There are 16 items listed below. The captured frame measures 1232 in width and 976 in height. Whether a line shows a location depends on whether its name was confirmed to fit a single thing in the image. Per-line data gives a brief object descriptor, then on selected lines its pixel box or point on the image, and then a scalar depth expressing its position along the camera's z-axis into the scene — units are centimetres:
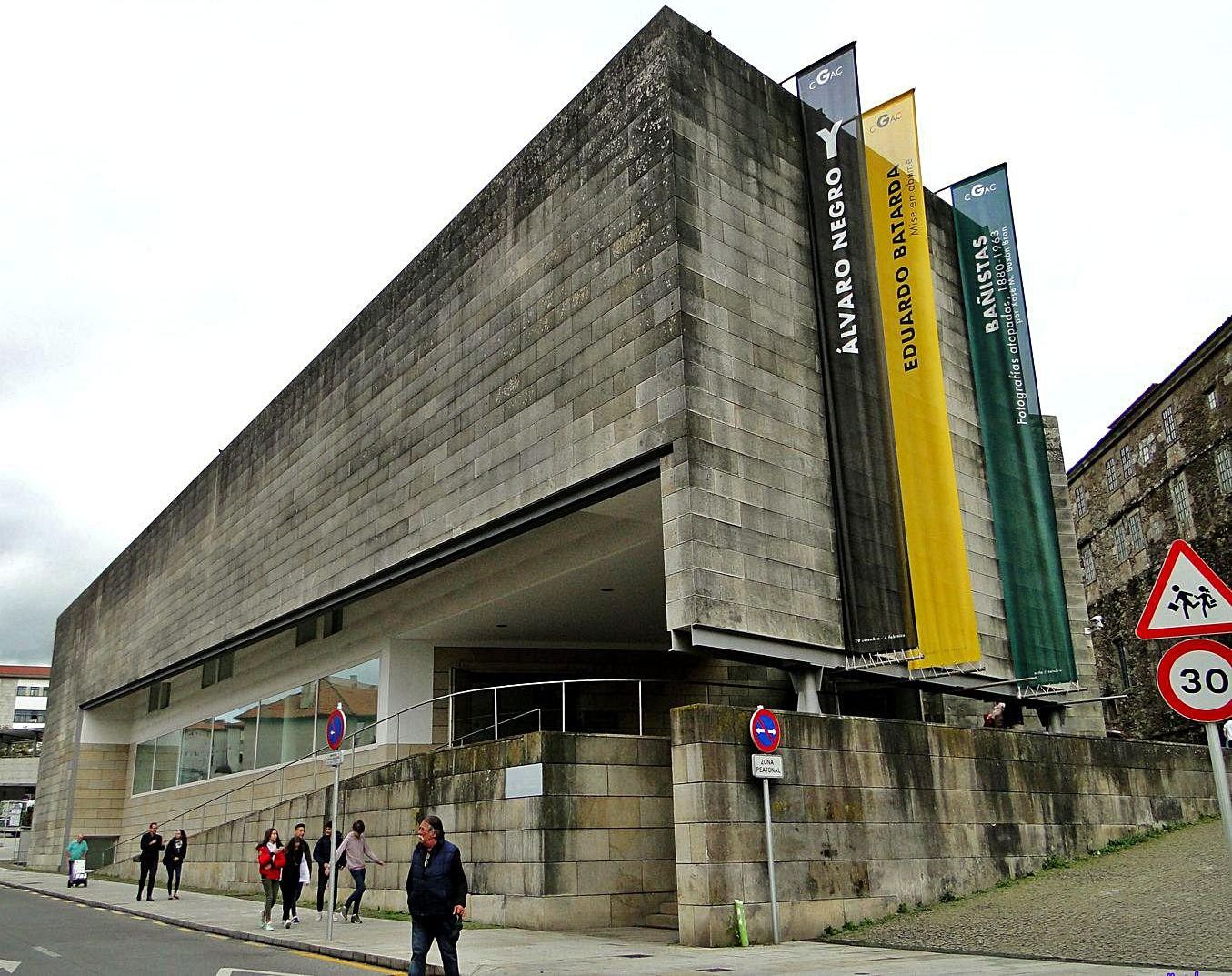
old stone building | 3797
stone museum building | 1467
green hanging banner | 2173
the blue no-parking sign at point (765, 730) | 1352
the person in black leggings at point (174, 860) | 2338
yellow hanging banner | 1841
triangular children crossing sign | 693
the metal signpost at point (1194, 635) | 666
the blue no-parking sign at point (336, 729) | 1395
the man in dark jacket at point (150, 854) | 2317
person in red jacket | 1620
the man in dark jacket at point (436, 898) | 845
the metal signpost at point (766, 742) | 1347
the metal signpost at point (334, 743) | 1383
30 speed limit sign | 664
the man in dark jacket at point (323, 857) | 1761
